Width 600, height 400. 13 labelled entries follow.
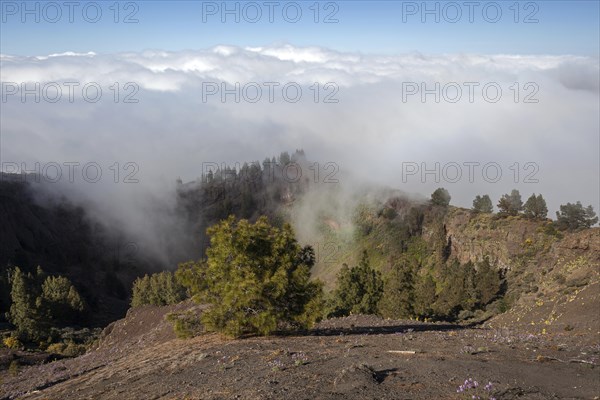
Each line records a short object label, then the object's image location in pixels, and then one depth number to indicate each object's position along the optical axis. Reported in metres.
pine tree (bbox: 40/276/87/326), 80.51
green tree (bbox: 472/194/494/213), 92.19
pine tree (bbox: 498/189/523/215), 85.31
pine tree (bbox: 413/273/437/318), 53.81
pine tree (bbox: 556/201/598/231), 73.56
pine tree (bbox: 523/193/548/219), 80.75
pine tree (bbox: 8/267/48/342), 64.88
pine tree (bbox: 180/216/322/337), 25.36
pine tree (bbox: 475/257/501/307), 61.25
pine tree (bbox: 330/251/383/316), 54.81
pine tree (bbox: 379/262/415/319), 51.31
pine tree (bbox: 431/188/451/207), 101.94
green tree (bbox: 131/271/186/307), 81.50
